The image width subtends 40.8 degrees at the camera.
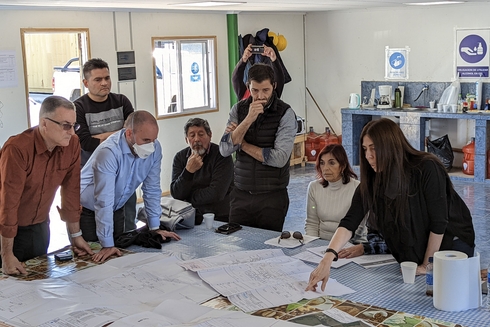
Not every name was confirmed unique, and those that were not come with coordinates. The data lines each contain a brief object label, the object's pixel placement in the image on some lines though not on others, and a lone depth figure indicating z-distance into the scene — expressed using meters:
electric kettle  9.26
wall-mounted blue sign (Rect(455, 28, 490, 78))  8.36
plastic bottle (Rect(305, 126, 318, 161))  9.74
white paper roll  2.50
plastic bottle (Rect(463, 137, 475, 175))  8.28
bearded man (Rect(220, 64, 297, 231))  4.12
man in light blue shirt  3.40
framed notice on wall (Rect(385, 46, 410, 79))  9.05
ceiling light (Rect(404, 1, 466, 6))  7.92
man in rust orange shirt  3.09
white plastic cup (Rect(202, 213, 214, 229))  3.89
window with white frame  8.20
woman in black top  2.95
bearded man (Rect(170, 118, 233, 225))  4.62
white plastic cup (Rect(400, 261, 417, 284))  2.82
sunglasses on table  3.50
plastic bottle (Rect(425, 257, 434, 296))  2.68
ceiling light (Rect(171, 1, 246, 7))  6.52
